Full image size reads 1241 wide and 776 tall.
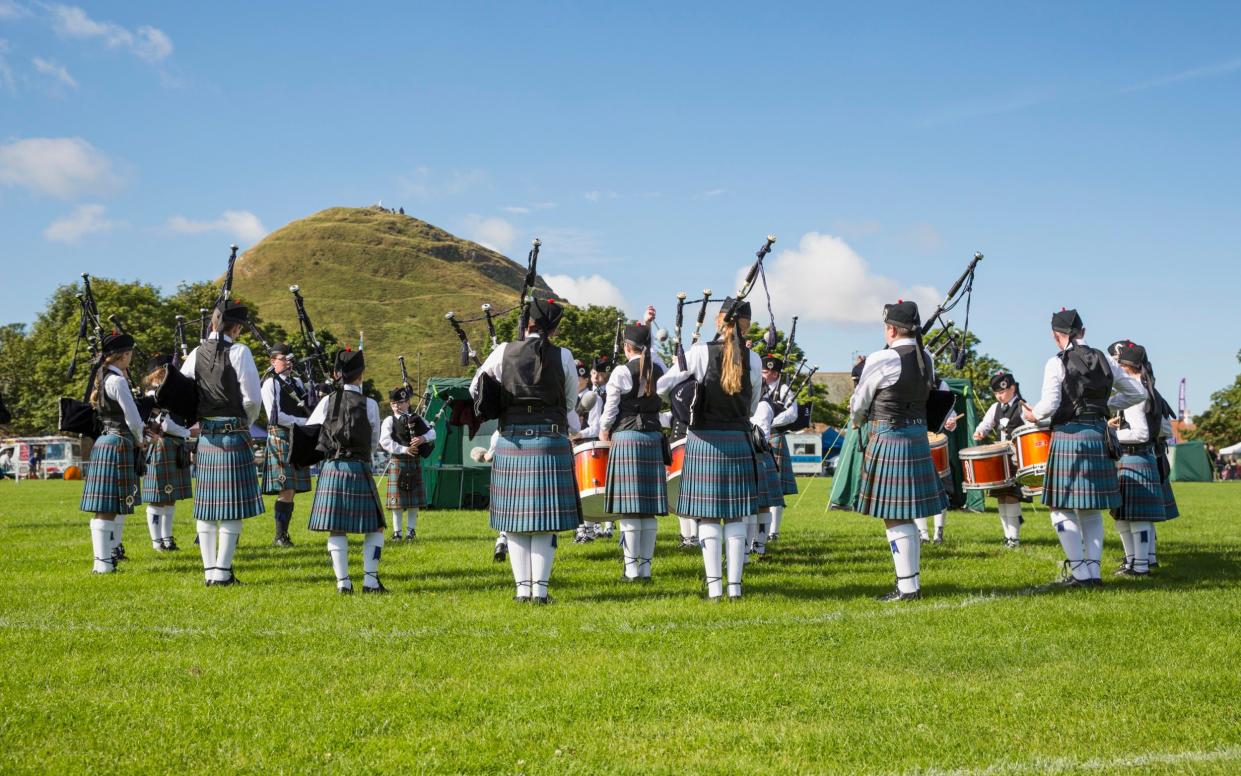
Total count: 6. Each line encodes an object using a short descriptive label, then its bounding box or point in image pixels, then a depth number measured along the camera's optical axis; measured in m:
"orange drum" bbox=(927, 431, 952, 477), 9.73
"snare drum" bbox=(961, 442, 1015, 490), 9.44
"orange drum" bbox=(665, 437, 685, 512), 8.76
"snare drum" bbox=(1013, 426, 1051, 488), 7.95
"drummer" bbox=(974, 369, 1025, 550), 10.06
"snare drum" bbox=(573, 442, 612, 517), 8.28
